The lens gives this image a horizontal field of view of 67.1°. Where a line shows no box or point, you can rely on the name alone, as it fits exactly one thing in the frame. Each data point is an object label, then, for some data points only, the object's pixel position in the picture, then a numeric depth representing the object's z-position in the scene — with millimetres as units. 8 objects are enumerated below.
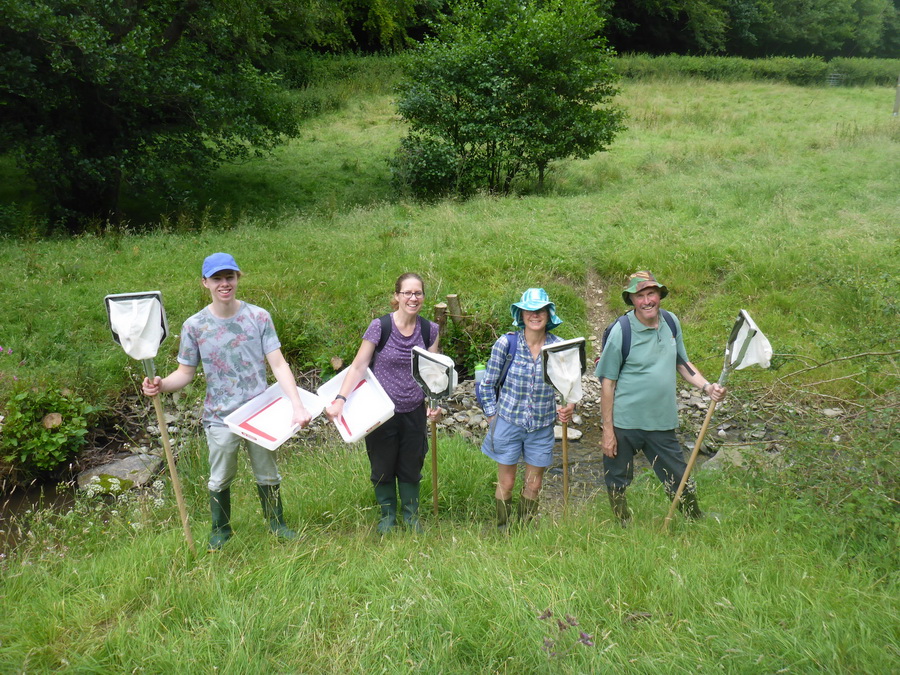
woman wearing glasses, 4570
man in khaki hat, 4539
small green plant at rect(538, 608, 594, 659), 2984
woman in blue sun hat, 4547
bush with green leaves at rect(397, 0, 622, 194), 15234
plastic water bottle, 4773
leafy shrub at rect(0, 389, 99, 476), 6664
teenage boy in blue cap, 4160
